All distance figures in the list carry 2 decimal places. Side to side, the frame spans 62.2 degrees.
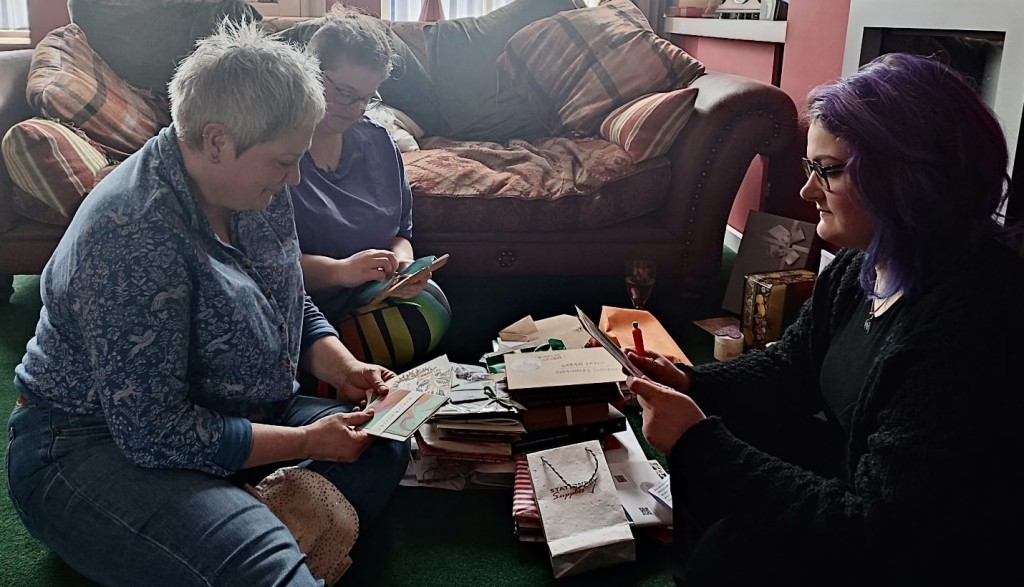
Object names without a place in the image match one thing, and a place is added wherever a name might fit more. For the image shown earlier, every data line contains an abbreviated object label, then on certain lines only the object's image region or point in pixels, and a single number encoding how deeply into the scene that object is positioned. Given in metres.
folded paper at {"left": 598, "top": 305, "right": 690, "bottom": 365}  2.38
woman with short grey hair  1.14
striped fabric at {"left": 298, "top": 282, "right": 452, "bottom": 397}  2.03
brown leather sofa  2.70
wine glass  2.55
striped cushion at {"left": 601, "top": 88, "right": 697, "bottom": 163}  2.79
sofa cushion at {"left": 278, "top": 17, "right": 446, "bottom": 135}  3.43
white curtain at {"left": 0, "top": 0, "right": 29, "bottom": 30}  4.17
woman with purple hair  0.99
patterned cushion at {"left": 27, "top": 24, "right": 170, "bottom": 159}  2.74
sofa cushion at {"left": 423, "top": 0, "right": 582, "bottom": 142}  3.51
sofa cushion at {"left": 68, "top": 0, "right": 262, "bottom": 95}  3.11
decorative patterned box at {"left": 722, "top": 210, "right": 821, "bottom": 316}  2.77
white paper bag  1.52
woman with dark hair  1.90
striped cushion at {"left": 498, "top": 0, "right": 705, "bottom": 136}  3.17
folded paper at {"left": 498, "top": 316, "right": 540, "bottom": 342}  2.25
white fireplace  1.75
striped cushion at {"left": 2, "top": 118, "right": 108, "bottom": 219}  2.50
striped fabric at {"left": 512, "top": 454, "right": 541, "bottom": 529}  1.61
